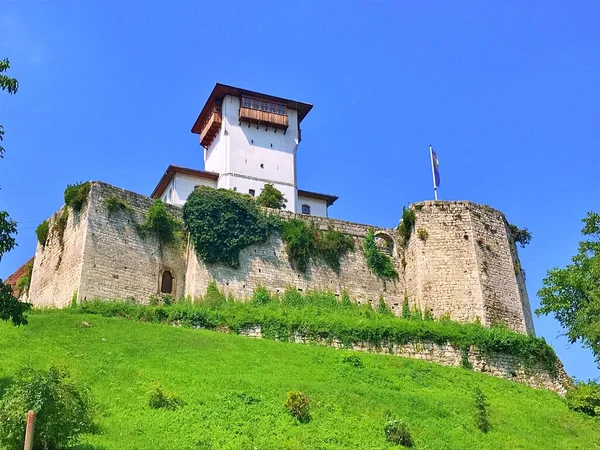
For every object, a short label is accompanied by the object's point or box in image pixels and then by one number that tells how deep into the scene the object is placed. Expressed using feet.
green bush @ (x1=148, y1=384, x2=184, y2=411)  67.15
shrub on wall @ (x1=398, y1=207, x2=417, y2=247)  128.26
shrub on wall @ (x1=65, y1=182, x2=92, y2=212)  116.26
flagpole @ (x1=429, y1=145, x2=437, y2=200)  139.03
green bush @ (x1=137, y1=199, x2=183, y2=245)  119.14
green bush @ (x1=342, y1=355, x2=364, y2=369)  90.68
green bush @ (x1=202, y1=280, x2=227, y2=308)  113.50
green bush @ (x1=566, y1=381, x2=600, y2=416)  89.76
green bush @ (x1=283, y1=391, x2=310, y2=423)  68.49
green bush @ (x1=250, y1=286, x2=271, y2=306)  117.13
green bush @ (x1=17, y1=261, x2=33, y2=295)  130.62
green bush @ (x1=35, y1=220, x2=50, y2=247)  125.39
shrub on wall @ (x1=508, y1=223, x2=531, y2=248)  133.80
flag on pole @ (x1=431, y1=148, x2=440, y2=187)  142.74
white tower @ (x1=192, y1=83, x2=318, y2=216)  164.25
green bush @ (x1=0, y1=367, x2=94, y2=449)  52.16
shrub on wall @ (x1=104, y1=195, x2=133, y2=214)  116.16
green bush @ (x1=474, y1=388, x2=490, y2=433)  74.38
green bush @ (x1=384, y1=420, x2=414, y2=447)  65.87
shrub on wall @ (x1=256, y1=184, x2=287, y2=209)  150.30
